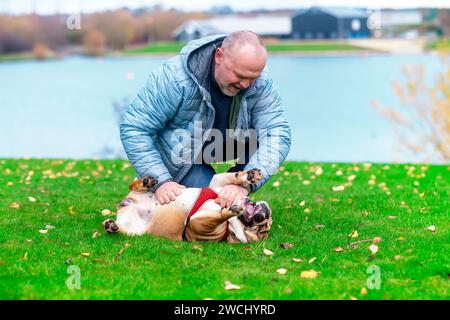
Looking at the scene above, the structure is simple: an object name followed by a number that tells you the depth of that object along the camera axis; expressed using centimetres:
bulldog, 1002
